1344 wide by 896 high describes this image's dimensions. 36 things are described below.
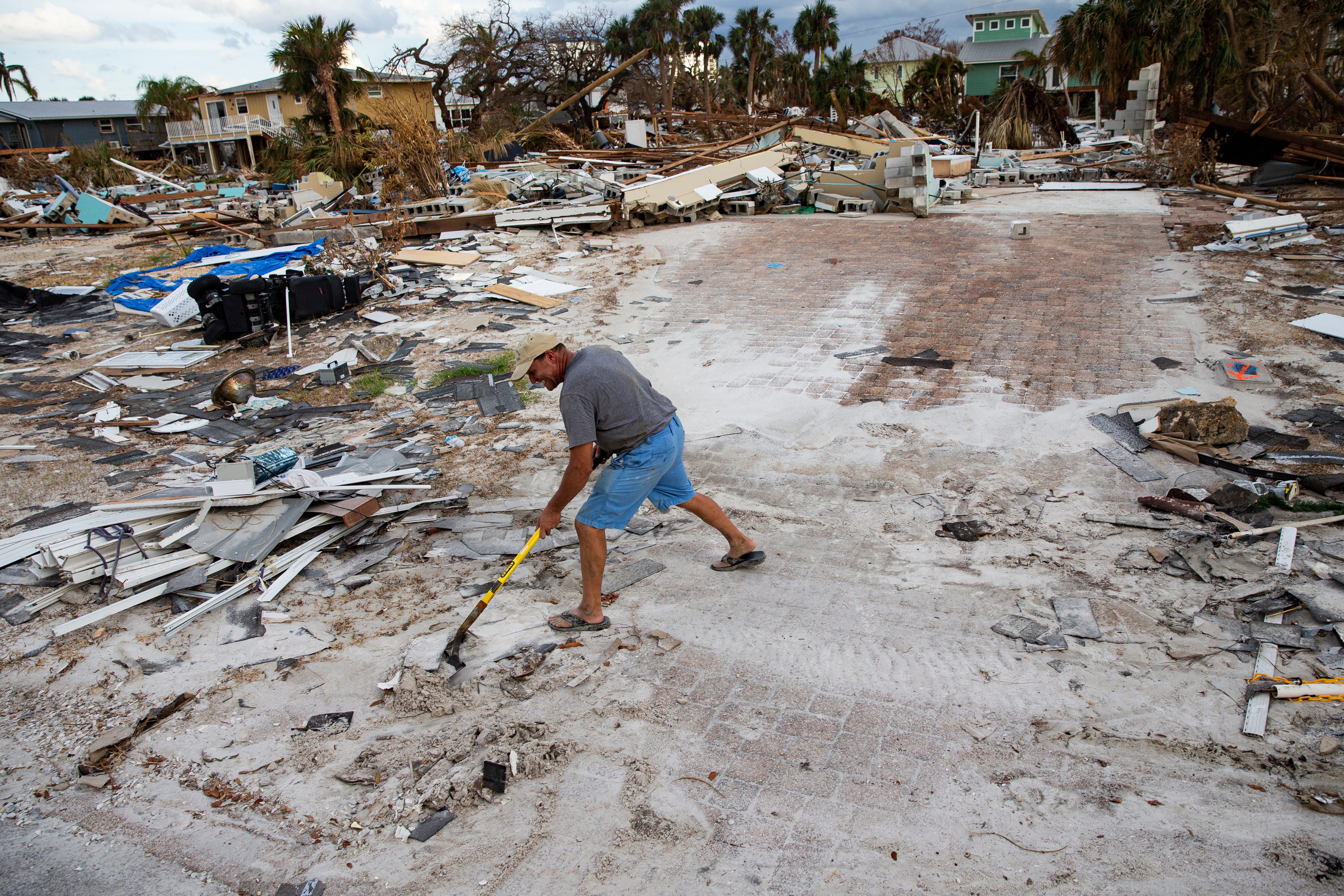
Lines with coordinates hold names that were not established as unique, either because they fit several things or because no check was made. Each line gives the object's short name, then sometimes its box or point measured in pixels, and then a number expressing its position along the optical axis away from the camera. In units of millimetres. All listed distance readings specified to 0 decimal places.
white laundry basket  10273
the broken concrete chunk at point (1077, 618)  3631
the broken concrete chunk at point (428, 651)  3689
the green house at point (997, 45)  49812
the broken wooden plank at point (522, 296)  10242
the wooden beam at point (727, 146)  17688
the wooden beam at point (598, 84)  28141
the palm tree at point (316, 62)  26953
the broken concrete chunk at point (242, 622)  4027
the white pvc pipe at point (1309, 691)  3018
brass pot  7434
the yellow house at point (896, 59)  48750
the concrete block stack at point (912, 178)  13984
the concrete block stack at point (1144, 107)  21219
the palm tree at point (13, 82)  50562
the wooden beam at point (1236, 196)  12742
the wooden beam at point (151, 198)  22328
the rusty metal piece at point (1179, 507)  4465
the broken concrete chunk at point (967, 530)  4621
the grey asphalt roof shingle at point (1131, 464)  5012
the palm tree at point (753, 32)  41062
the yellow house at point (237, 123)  43031
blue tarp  12609
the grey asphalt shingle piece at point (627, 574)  4375
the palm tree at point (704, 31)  39625
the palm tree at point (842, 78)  33188
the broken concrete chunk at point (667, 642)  3770
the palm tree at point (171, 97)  42312
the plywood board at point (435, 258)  12398
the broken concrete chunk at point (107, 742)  3213
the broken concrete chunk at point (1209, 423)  5207
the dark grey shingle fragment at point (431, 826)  2789
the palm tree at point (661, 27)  35938
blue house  46562
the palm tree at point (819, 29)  38969
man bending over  3619
